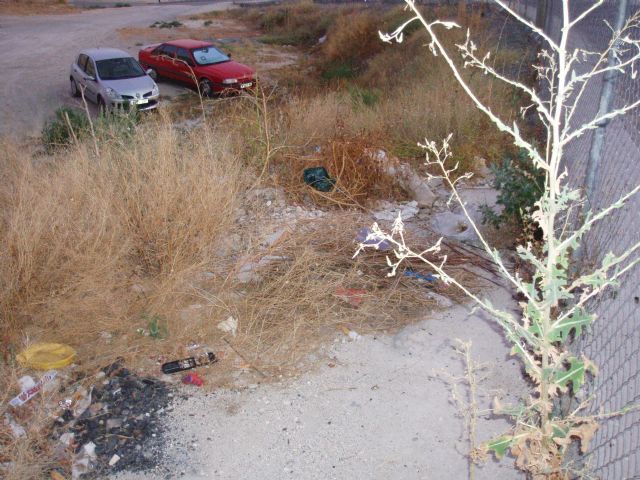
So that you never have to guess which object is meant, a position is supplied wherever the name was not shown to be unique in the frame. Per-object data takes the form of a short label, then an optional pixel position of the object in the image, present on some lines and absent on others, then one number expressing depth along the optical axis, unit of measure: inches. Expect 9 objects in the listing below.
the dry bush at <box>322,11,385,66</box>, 842.8
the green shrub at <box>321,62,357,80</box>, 756.0
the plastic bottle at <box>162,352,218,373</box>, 160.6
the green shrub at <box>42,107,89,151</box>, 350.3
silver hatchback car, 535.2
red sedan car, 603.2
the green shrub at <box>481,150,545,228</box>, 209.9
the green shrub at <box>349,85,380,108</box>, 387.2
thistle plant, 95.7
